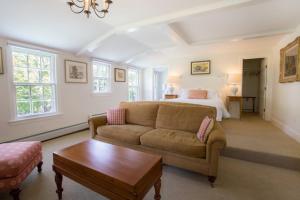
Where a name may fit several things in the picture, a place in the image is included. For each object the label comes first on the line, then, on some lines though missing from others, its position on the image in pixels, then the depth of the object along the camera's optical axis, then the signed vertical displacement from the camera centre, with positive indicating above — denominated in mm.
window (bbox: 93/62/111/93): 4855 +465
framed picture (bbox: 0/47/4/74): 2773 +508
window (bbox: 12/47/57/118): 3092 +216
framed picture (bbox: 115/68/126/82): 5582 +621
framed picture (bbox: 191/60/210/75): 5598 +885
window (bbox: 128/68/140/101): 6543 +295
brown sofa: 1898 -652
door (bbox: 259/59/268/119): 4891 +129
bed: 3824 -350
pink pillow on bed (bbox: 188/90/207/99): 5068 -91
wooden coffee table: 1251 -703
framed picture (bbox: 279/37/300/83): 2963 +606
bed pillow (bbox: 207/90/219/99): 5172 -94
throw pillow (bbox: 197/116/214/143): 2024 -510
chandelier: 1733 +977
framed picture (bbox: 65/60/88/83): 3938 +530
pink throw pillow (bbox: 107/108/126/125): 3028 -482
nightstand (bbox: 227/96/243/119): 4973 -480
